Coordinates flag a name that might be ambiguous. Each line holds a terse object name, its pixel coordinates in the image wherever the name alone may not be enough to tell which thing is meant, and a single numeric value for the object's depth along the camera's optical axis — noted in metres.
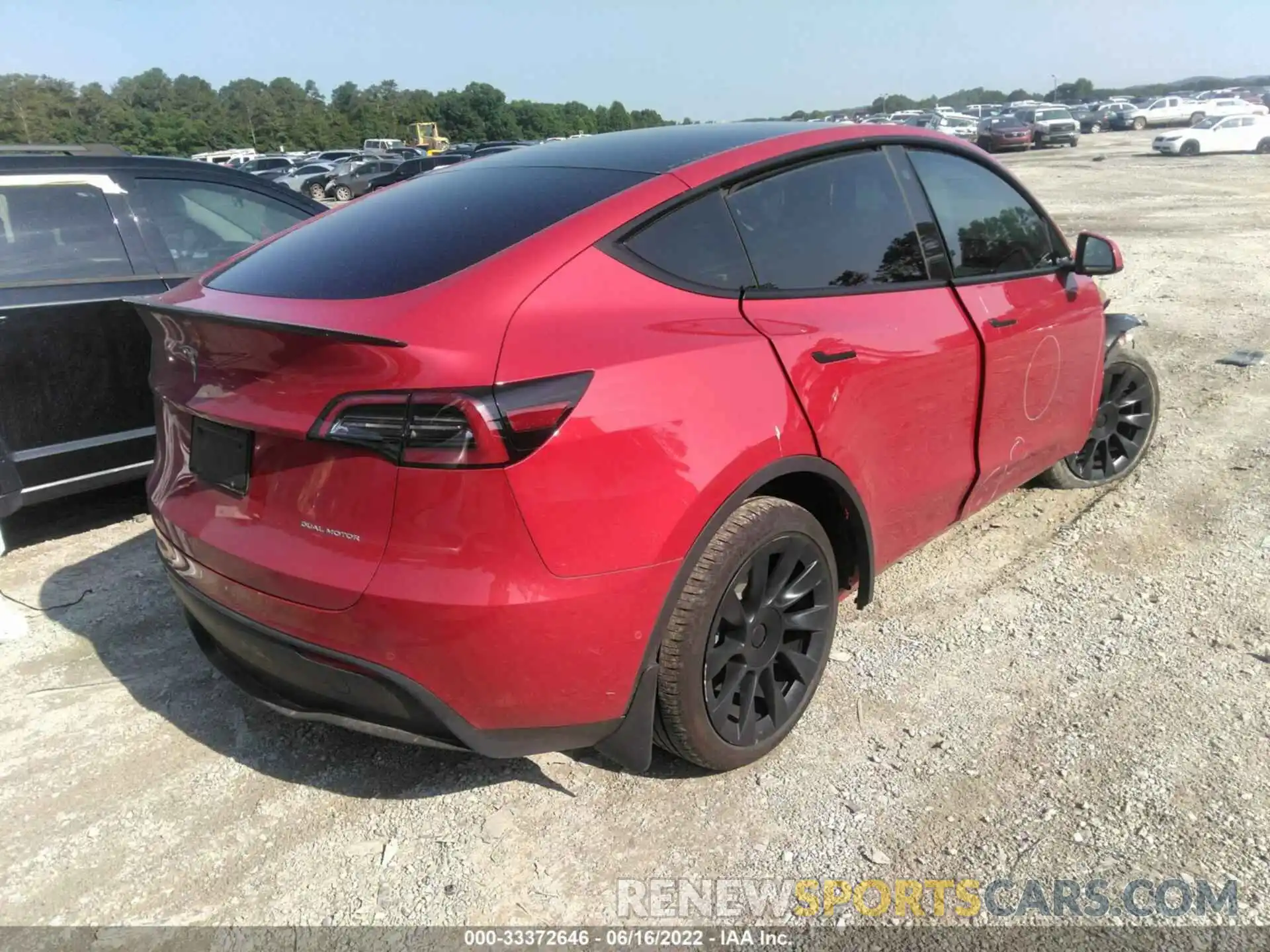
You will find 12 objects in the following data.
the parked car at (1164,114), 51.28
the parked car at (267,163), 39.59
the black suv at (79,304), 3.97
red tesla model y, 2.02
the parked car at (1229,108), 37.91
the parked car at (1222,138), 33.59
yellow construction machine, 69.62
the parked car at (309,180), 32.97
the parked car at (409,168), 29.64
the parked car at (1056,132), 42.69
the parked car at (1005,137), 42.53
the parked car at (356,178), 33.00
